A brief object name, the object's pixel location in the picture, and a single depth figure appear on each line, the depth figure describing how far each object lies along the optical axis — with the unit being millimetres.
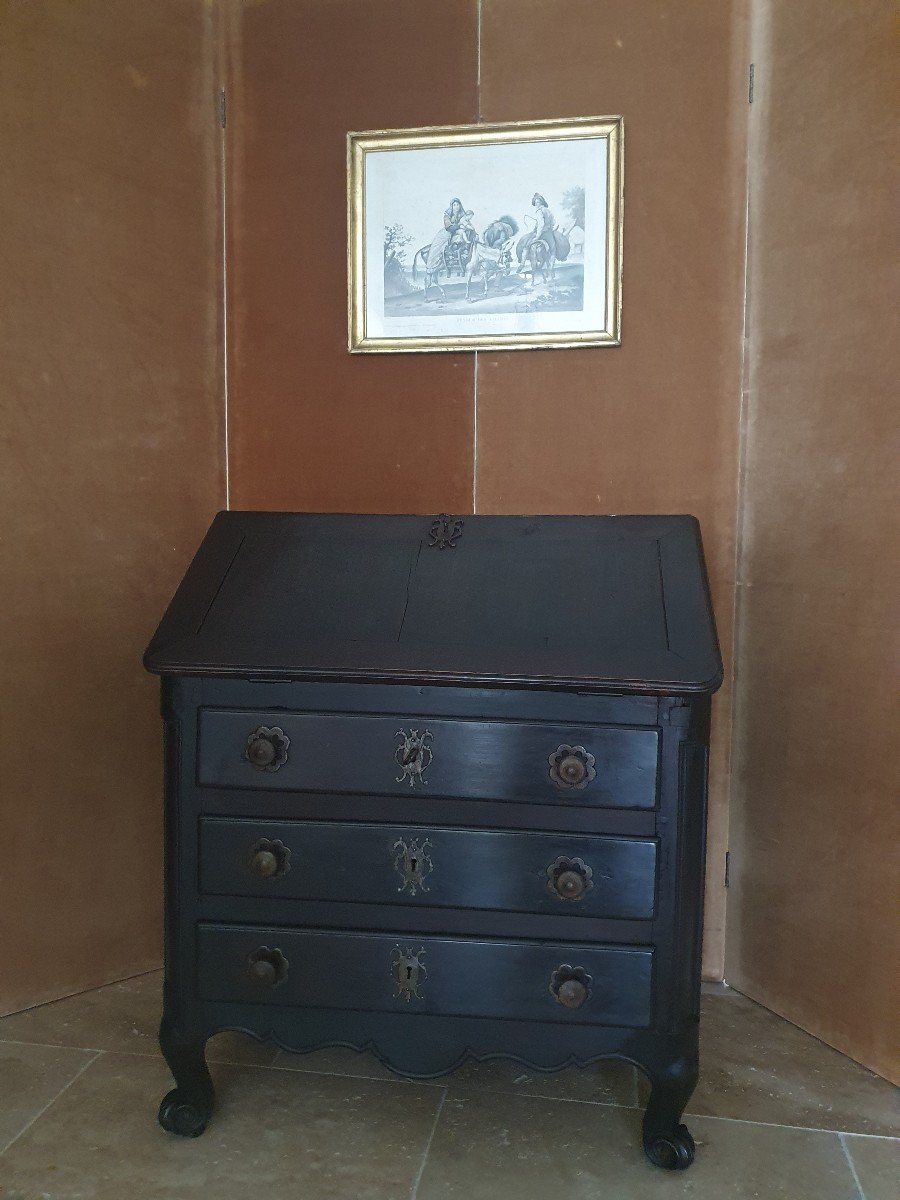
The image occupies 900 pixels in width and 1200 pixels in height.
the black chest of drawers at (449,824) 1797
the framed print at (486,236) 2639
